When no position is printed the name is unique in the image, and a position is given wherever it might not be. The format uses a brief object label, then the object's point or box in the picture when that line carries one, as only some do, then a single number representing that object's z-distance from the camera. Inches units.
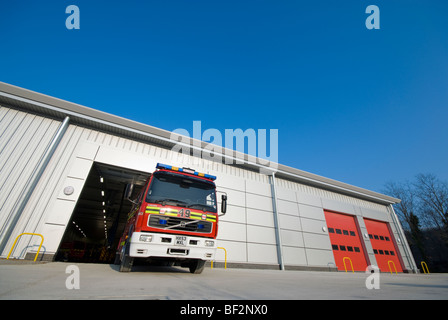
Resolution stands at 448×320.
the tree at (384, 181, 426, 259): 984.9
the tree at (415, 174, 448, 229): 1019.9
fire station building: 294.7
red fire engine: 174.1
